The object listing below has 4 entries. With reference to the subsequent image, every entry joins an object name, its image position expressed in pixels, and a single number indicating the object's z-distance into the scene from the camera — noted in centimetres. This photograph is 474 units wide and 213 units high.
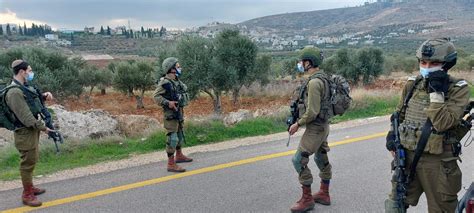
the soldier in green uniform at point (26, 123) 516
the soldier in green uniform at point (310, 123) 457
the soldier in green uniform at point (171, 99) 679
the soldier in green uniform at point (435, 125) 307
